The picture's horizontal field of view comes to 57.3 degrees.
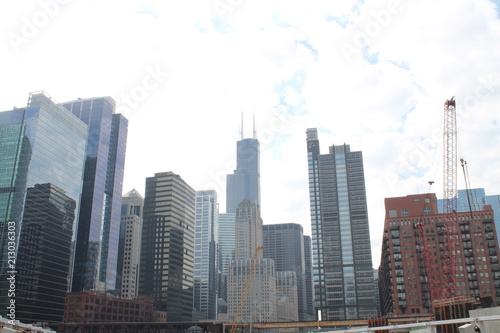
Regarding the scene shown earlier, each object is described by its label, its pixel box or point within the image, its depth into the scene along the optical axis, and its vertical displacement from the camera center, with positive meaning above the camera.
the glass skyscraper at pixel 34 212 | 170.62 +42.36
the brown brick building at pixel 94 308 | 163.12 +5.97
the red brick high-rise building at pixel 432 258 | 141.88 +19.46
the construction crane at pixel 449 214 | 111.00 +28.92
